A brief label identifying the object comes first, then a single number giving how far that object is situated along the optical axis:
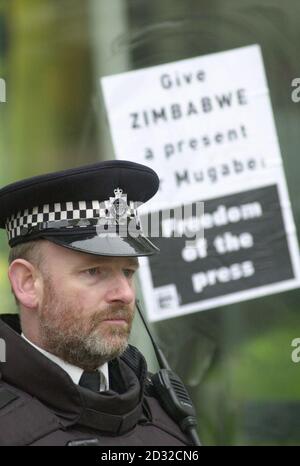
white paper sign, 8.52
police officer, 4.76
